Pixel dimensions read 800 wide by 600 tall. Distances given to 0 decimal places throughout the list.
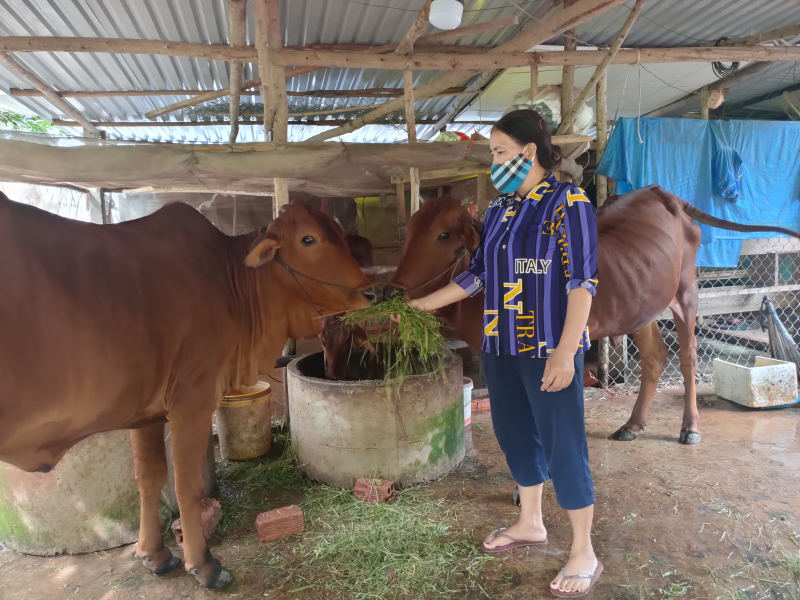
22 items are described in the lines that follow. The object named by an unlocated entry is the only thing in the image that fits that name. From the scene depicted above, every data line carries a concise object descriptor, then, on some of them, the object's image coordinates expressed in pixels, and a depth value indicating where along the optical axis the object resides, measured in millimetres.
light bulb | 3859
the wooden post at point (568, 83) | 5082
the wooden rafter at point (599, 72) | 4246
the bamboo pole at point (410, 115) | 4359
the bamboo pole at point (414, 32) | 3746
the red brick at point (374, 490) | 3451
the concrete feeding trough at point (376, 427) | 3602
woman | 2227
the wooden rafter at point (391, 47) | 4156
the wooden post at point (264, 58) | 3463
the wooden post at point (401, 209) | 4911
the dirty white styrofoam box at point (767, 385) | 5121
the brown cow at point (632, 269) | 3410
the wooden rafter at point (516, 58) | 4070
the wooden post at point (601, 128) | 5348
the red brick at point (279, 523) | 3105
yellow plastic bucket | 4121
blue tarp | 5449
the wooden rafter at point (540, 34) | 3752
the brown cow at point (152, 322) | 1996
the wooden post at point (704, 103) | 6340
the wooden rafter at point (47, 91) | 4916
